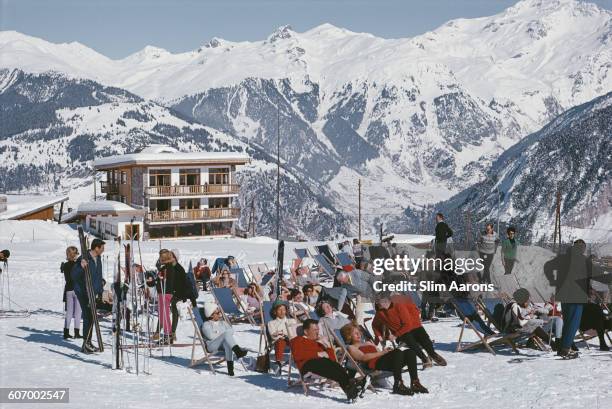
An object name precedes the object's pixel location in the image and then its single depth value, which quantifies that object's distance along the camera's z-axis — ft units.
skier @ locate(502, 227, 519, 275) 64.95
